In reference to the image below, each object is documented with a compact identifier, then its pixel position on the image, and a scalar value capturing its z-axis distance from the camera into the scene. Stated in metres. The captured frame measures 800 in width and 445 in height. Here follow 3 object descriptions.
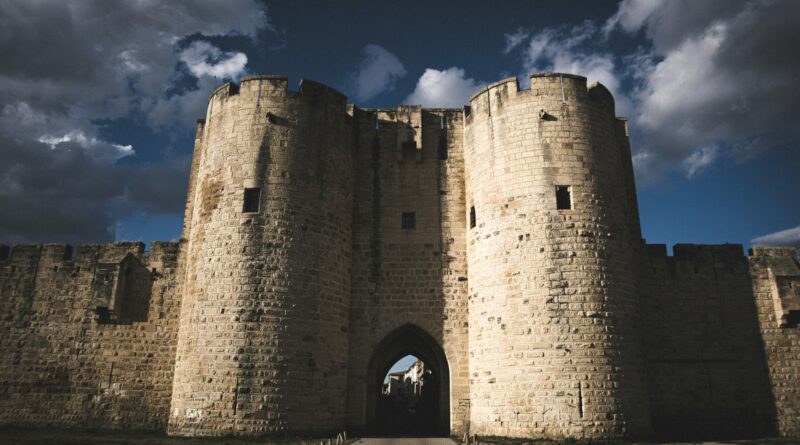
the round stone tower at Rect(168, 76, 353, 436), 12.95
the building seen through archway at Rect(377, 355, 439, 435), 16.83
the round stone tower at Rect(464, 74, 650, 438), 12.41
